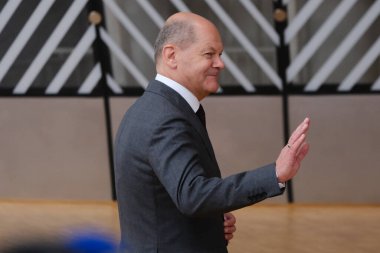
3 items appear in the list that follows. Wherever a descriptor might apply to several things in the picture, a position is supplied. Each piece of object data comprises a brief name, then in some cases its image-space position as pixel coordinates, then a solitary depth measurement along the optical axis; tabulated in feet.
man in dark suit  8.92
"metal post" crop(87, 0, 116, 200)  29.94
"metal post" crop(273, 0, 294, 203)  28.23
